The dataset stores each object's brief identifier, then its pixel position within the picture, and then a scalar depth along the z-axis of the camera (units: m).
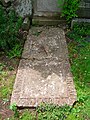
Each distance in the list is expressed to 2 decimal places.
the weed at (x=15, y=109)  1.60
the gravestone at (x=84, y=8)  2.44
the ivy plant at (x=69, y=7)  2.39
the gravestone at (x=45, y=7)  2.47
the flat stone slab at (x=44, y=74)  1.68
